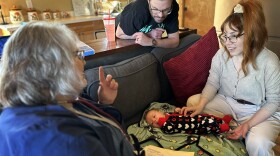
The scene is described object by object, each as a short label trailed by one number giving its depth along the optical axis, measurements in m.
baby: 1.40
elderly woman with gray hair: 0.64
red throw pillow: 1.73
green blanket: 1.29
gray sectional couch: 1.42
